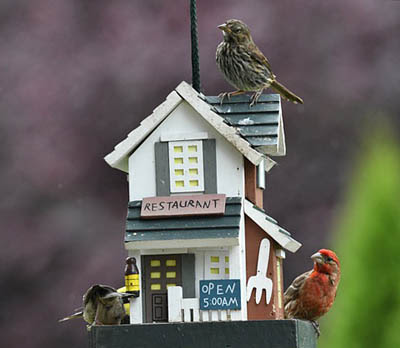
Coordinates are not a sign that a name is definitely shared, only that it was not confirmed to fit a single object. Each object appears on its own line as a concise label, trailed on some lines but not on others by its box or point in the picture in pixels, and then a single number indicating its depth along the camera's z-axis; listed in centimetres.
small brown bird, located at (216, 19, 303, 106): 908
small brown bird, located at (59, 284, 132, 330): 836
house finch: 926
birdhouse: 849
